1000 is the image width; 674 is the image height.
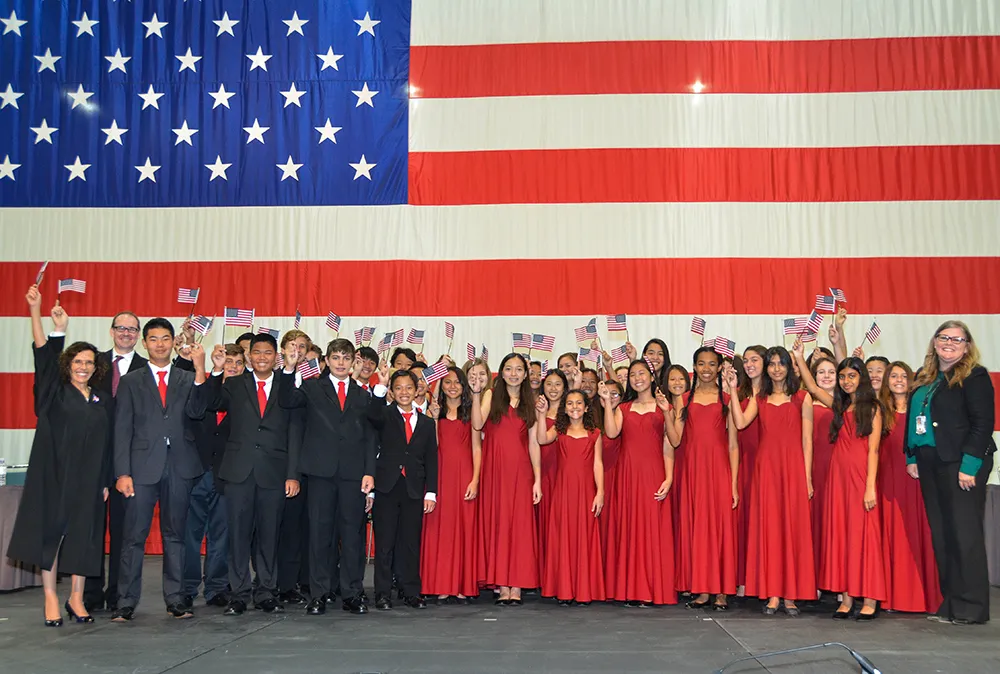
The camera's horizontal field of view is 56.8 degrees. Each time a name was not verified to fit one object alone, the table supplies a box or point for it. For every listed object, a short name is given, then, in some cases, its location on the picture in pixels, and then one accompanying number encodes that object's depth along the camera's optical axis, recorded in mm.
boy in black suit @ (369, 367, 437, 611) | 6082
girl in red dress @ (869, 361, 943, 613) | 5805
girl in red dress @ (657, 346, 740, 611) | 5988
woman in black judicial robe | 5266
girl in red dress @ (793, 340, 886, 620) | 5699
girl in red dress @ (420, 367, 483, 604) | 6285
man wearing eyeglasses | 5730
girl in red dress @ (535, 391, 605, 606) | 6129
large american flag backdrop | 8992
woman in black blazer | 5492
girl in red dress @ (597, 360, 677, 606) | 6094
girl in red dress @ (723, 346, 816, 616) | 5824
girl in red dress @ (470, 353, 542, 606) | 6215
